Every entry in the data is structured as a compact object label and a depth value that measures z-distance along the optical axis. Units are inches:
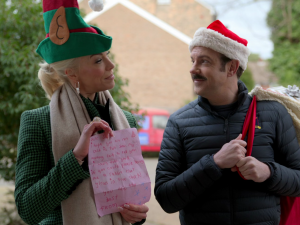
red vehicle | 475.2
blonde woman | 60.4
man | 70.5
